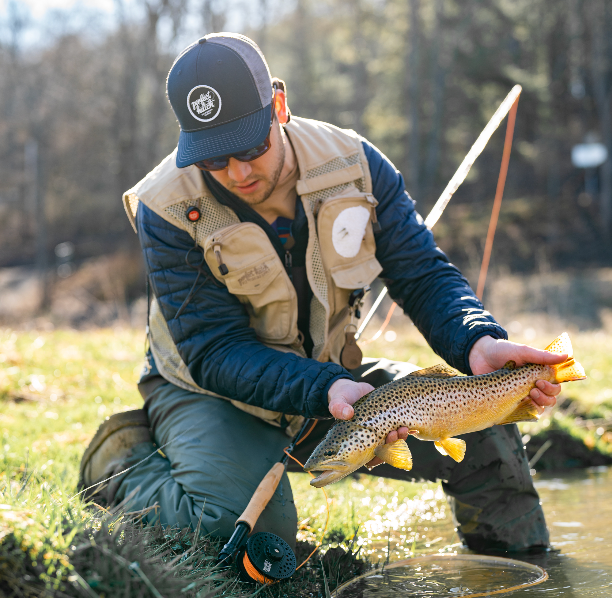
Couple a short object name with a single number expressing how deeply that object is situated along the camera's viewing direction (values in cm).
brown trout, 272
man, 323
